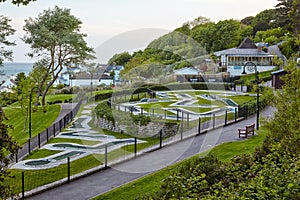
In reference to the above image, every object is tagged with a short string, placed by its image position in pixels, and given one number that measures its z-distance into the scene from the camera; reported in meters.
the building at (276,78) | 40.69
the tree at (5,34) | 33.28
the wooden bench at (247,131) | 18.27
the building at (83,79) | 81.31
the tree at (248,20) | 106.84
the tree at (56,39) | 36.88
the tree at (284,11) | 66.00
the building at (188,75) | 55.02
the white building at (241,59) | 59.81
